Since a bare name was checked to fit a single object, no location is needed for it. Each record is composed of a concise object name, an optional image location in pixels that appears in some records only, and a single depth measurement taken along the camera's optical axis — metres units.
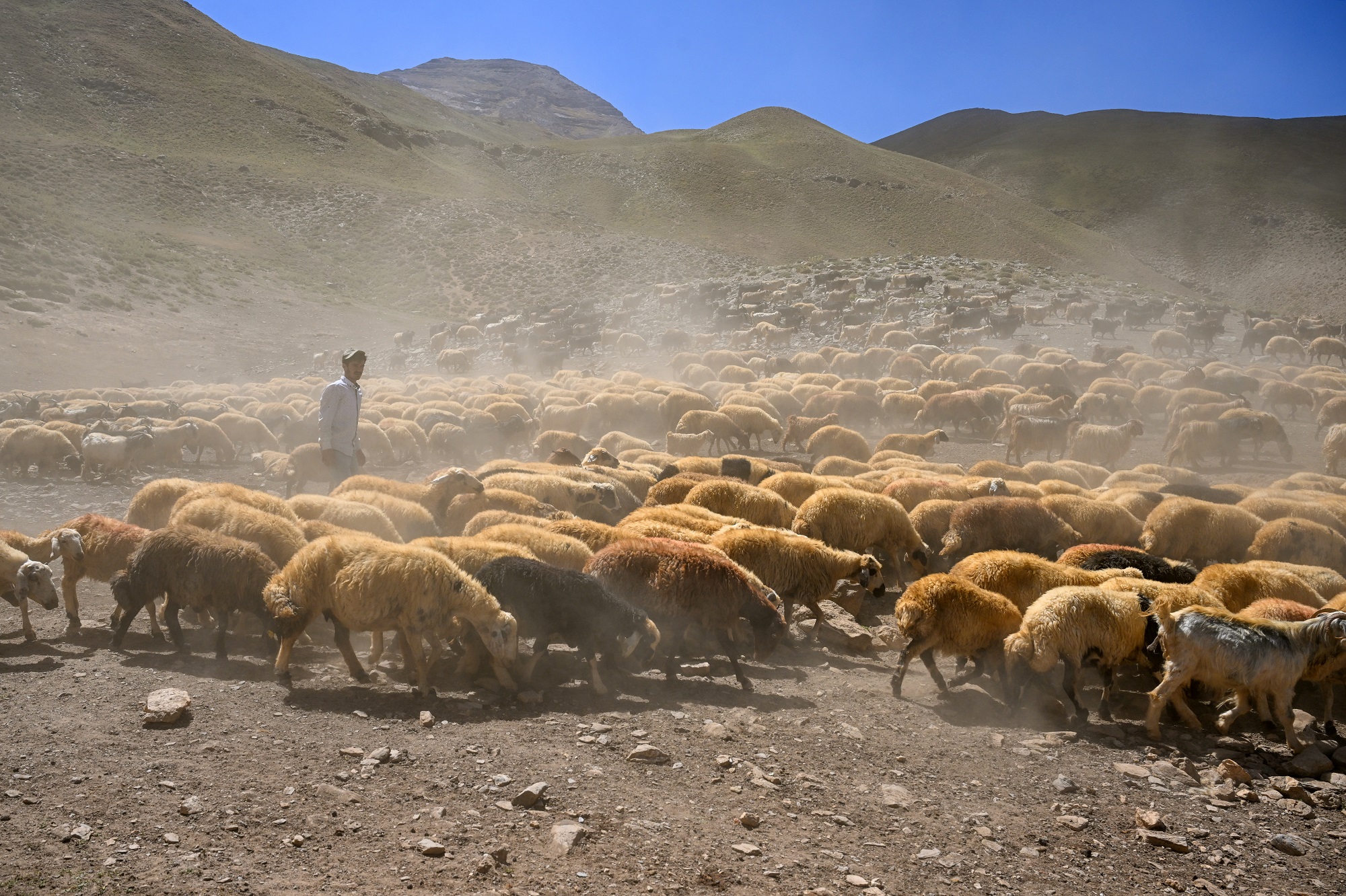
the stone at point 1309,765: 6.35
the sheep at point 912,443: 19.28
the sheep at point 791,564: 9.07
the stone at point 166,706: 5.77
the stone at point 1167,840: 5.23
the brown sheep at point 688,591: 7.73
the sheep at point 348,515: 9.55
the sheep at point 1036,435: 19.62
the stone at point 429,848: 4.47
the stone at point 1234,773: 6.12
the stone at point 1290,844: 5.36
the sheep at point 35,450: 15.66
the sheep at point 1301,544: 10.53
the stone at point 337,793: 4.96
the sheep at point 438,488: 11.08
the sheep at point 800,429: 20.89
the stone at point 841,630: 8.83
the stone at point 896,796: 5.49
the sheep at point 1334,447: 17.95
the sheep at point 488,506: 10.83
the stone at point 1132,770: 6.14
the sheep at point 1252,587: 8.63
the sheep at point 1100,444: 19.44
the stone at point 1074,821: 5.39
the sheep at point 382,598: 6.80
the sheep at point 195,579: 7.52
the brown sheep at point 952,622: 7.50
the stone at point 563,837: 4.61
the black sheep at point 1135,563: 9.08
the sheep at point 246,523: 8.41
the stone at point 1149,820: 5.42
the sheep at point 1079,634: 7.10
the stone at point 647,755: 5.71
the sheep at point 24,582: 7.86
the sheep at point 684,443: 19.22
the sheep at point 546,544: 8.83
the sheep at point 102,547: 8.39
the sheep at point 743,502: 11.41
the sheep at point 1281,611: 7.65
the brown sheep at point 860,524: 10.76
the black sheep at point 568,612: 7.14
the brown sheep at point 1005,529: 10.94
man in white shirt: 10.18
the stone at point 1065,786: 5.84
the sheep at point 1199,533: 11.20
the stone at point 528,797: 5.01
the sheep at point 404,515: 10.21
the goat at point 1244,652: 6.63
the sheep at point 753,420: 20.92
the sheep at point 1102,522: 11.70
